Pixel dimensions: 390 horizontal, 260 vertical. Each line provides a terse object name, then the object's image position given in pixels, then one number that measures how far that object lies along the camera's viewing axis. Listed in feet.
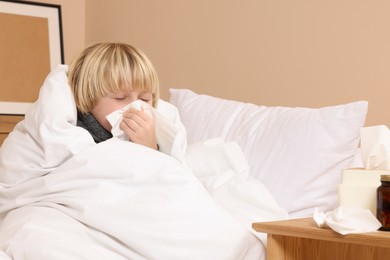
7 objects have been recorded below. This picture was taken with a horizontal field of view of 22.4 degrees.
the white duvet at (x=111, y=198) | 5.53
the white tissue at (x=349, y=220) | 5.21
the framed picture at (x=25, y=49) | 10.24
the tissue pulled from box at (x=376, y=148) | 5.86
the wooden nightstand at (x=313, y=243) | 5.20
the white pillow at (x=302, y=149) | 6.97
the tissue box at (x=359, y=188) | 5.58
